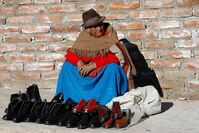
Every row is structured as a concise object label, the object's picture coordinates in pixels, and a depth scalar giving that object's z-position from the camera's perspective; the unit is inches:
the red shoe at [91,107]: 219.0
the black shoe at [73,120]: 216.5
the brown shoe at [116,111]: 218.2
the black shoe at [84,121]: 215.2
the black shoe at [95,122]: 215.9
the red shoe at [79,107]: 219.5
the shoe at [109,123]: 215.8
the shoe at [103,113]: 216.5
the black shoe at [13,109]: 228.8
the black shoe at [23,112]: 226.8
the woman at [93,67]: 249.3
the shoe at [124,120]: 215.9
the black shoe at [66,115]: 219.1
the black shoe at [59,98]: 239.3
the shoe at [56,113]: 221.6
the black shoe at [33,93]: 242.1
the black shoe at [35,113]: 226.5
